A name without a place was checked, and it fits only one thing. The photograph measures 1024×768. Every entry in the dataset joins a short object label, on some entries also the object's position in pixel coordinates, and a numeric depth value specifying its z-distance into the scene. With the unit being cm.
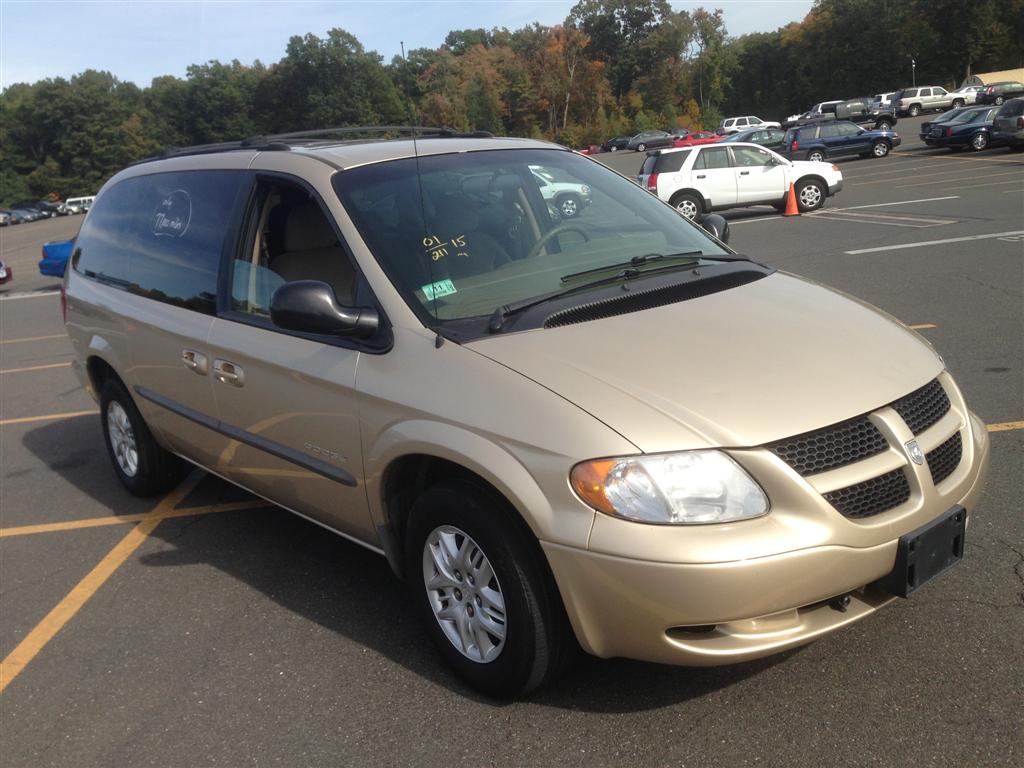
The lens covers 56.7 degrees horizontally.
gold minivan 267
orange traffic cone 1978
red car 4619
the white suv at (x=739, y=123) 6814
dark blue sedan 3044
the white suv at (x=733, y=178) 2002
